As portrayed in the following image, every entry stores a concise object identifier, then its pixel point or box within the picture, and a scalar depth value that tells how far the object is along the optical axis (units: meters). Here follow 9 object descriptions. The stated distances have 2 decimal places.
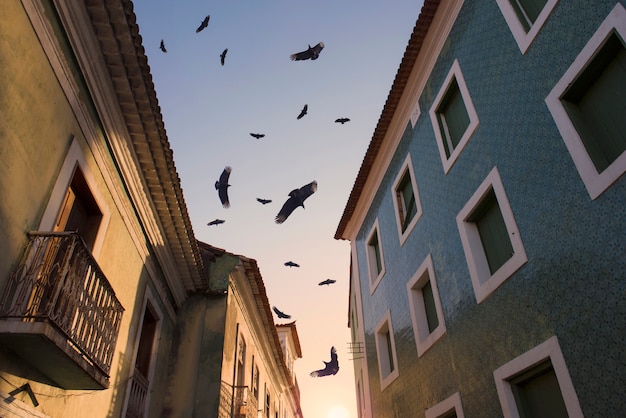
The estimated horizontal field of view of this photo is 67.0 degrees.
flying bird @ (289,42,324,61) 10.32
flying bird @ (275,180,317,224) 11.79
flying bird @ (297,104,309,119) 11.16
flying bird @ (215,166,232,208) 11.35
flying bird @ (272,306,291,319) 15.61
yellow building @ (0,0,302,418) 4.48
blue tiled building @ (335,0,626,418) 5.03
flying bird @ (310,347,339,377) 14.35
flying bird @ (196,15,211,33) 9.83
